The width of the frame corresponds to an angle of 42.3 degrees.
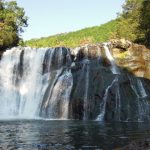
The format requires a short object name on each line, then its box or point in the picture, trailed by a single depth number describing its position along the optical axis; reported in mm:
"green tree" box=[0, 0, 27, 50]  32846
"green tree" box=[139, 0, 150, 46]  31910
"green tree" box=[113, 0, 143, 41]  34805
